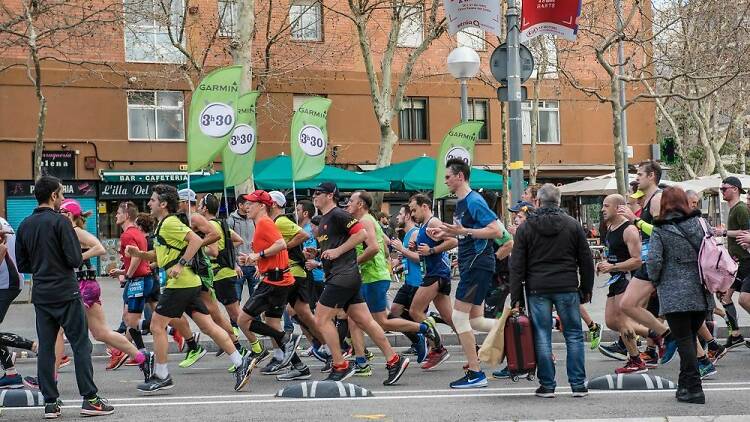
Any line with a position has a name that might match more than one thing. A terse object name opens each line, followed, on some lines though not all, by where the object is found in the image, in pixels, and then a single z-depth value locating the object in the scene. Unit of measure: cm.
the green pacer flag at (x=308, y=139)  1627
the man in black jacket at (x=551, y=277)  858
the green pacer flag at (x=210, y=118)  1389
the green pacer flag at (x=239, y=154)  1568
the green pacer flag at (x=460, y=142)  1691
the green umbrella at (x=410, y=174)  2255
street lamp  1808
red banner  1422
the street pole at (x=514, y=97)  1456
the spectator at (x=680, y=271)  833
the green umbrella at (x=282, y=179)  2212
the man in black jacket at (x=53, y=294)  817
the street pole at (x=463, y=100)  1947
